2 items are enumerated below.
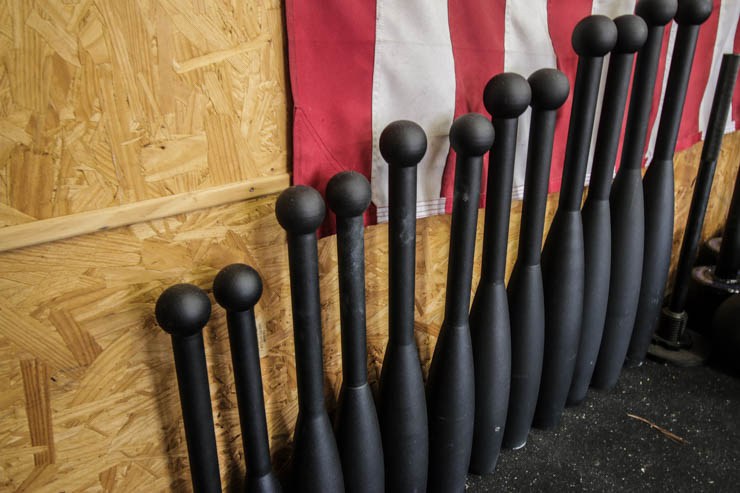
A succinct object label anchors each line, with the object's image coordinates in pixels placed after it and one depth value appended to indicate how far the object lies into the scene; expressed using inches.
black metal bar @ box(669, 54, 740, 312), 50.0
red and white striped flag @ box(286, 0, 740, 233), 31.8
